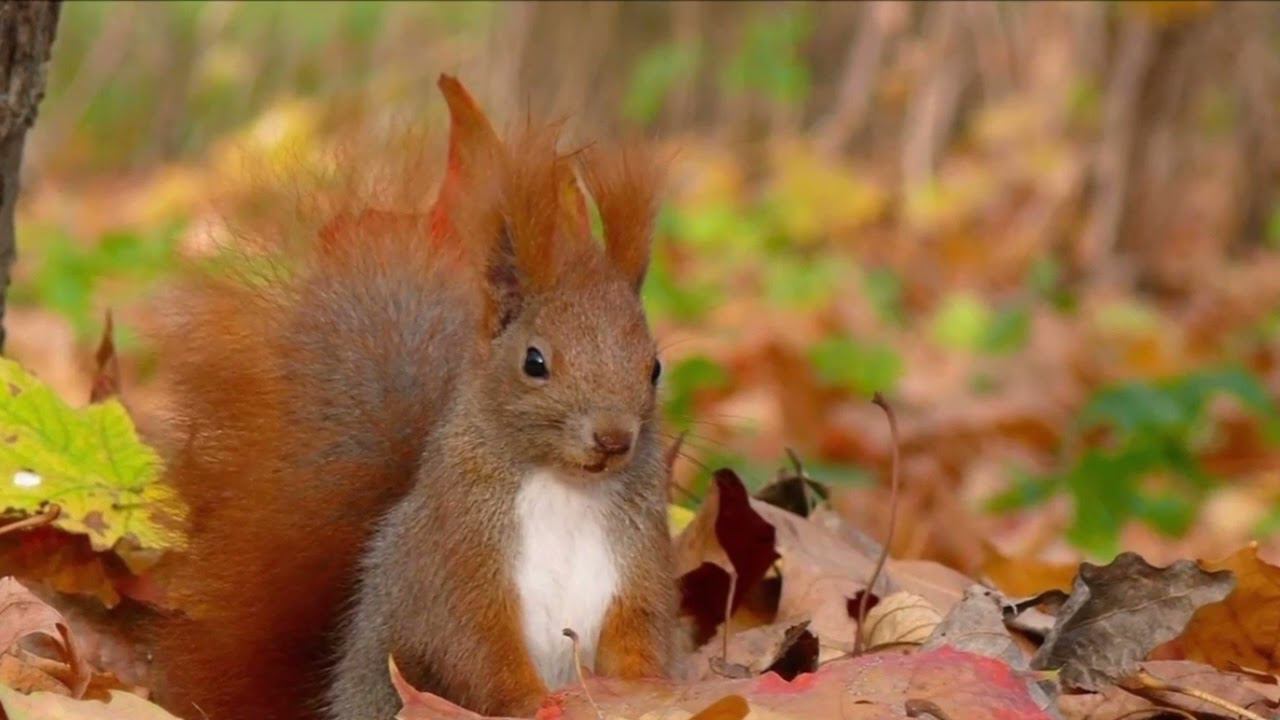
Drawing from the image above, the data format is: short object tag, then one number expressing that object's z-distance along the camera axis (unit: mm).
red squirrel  4074
